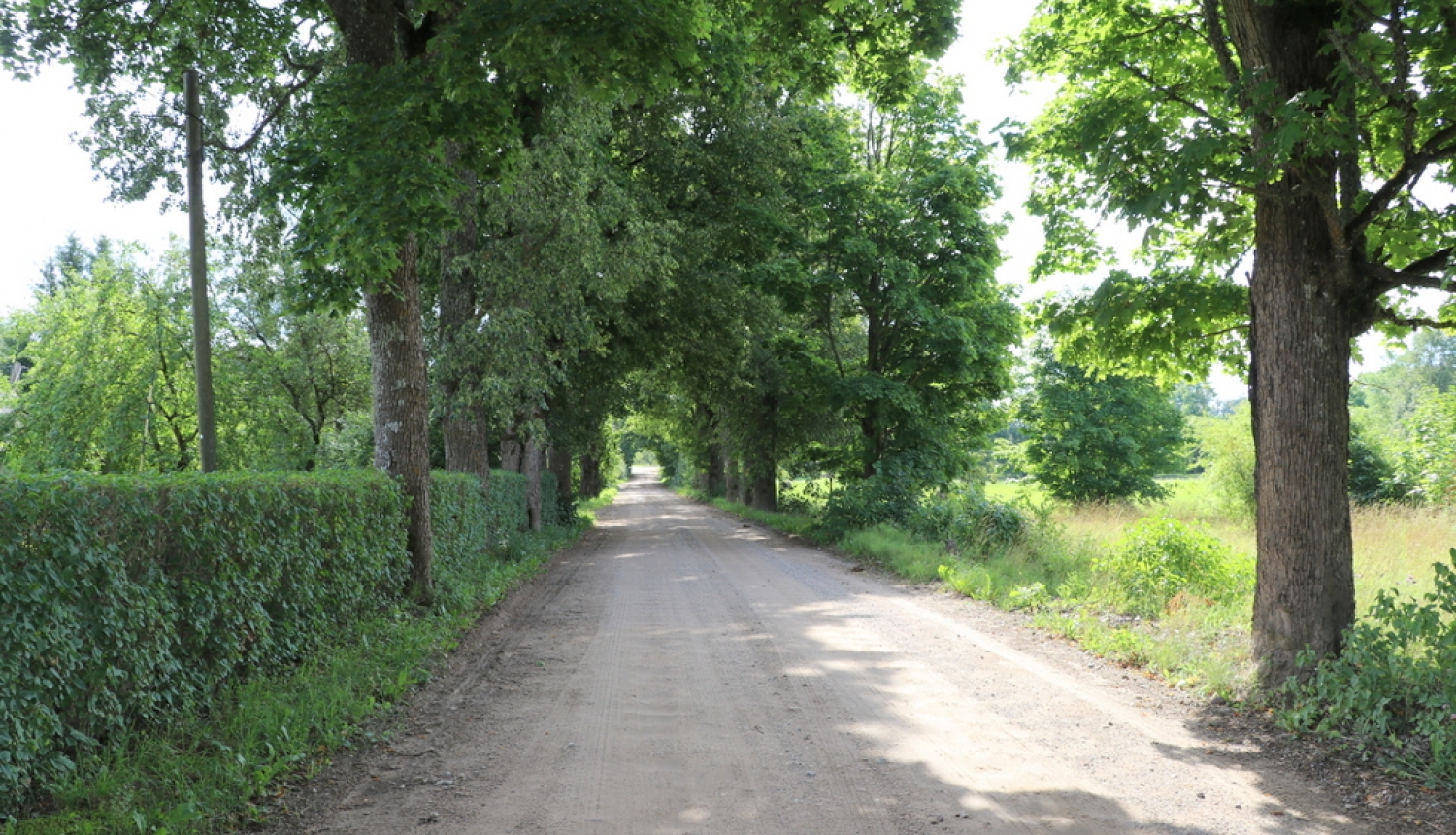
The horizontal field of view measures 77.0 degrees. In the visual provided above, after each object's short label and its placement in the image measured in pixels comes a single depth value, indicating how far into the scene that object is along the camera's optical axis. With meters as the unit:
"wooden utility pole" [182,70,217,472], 11.70
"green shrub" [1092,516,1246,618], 10.80
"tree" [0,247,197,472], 25.61
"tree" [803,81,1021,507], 23.61
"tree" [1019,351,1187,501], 37.69
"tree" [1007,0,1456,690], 6.24
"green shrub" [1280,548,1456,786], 5.62
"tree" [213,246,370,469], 28.16
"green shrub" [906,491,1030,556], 17.09
